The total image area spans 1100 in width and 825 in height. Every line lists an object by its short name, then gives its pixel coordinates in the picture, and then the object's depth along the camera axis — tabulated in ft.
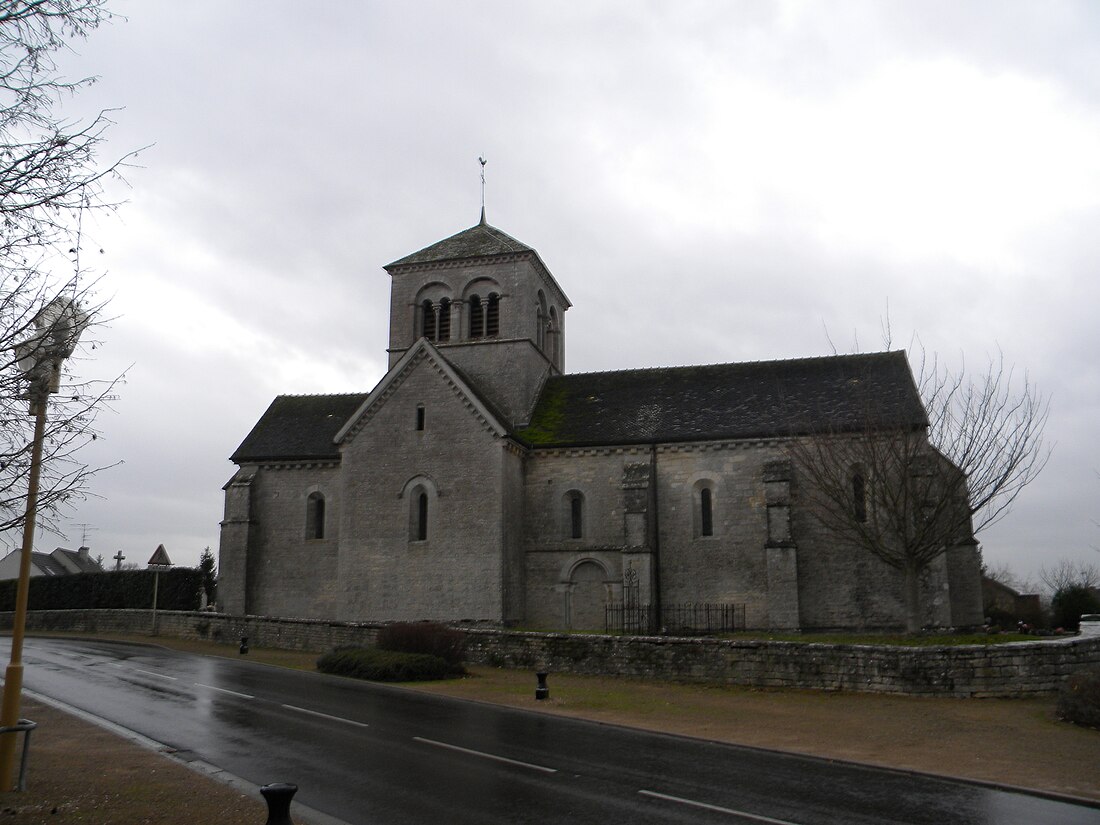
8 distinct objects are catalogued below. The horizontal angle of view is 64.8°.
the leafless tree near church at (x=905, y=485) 75.92
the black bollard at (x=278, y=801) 22.25
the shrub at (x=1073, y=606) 127.44
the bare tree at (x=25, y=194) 24.40
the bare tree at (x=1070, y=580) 224.45
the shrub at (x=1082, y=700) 49.65
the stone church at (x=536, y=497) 97.55
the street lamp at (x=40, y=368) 25.71
